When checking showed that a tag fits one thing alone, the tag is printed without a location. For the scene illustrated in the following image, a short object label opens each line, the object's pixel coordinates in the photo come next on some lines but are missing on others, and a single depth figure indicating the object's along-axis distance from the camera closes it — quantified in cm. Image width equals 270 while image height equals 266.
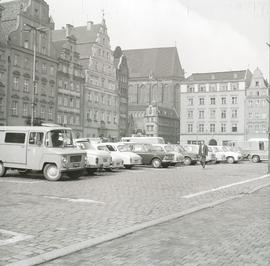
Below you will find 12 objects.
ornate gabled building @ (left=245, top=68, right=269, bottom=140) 8800
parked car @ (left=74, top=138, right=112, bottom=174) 2041
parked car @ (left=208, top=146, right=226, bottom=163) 3883
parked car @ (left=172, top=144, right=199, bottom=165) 3333
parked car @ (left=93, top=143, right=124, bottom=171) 2228
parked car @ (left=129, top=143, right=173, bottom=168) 2834
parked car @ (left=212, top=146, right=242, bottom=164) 3903
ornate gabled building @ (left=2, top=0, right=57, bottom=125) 5125
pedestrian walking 2714
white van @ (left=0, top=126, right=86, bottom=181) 1736
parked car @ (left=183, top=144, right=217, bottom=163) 3566
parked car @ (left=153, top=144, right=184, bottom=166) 2933
